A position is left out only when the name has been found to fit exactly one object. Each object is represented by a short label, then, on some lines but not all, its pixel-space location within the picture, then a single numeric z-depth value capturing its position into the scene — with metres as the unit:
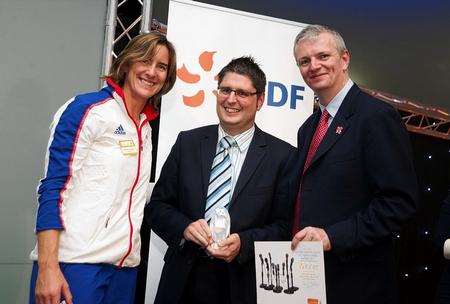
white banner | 2.84
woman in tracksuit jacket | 1.70
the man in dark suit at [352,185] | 1.61
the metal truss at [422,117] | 5.42
